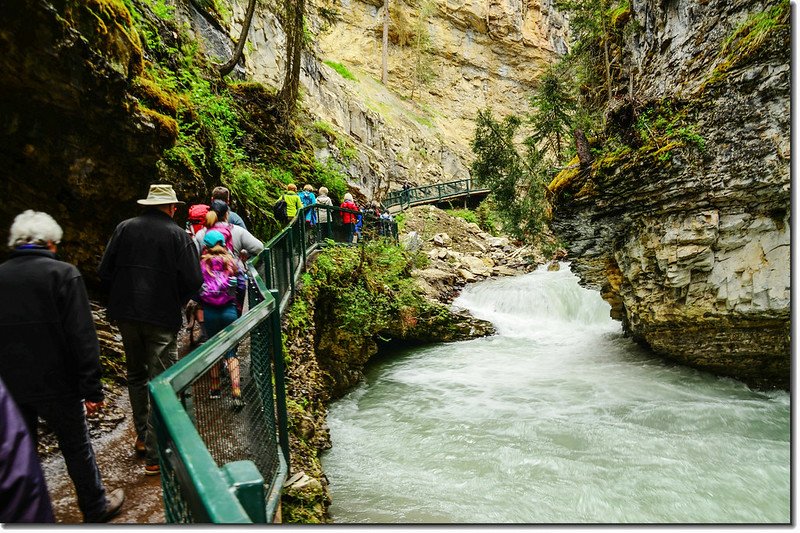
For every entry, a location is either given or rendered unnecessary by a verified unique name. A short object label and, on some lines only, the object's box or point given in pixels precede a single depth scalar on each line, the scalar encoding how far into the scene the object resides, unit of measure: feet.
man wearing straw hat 10.09
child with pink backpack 13.12
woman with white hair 7.64
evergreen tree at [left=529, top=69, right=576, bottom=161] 49.01
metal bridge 89.04
